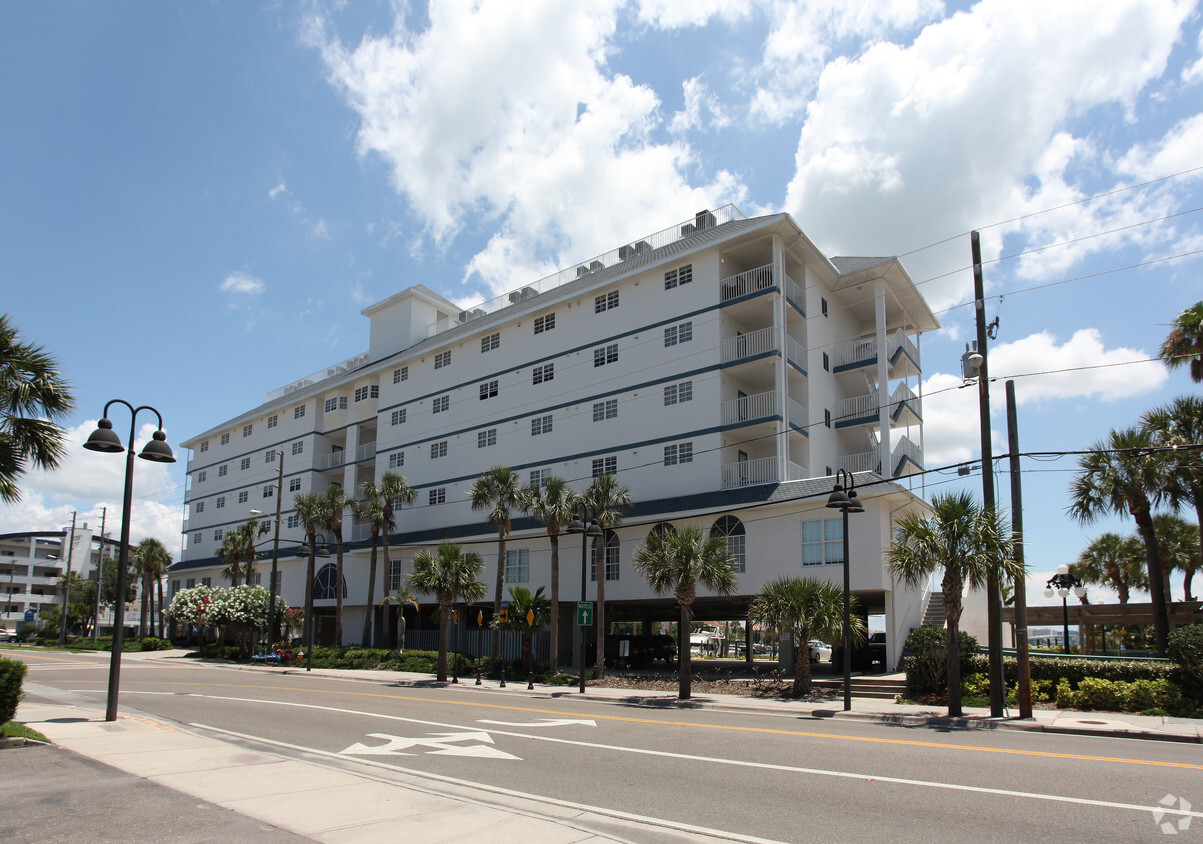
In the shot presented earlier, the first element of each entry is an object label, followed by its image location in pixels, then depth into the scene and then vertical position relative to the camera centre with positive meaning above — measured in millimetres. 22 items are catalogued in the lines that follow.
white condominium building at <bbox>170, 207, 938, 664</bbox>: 32719 +7703
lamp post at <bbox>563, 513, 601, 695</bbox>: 28017 +1006
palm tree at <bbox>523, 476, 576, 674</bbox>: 32688 +1944
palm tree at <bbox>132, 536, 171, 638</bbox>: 65875 -1019
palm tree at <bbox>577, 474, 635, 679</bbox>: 30766 +1951
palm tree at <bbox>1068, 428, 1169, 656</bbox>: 26188 +2662
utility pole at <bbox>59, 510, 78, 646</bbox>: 67000 -6736
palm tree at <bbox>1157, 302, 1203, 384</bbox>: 25094 +7194
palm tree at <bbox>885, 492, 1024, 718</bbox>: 19078 +170
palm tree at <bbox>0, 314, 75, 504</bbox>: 14836 +2744
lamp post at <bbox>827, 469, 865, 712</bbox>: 20938 +270
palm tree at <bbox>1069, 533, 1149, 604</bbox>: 42875 -59
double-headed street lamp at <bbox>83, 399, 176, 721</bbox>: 14859 +1857
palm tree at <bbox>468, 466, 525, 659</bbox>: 36188 +2631
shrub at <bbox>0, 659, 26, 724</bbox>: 12703 -2241
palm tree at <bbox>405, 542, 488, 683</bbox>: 33312 -1049
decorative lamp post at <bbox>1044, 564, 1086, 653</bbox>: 30342 -914
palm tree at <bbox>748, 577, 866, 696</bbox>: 23609 -1674
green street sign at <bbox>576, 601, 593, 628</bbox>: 28016 -2058
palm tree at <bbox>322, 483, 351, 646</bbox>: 48031 +2514
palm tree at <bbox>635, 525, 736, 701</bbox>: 25094 -298
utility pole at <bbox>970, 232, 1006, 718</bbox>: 19062 +1684
